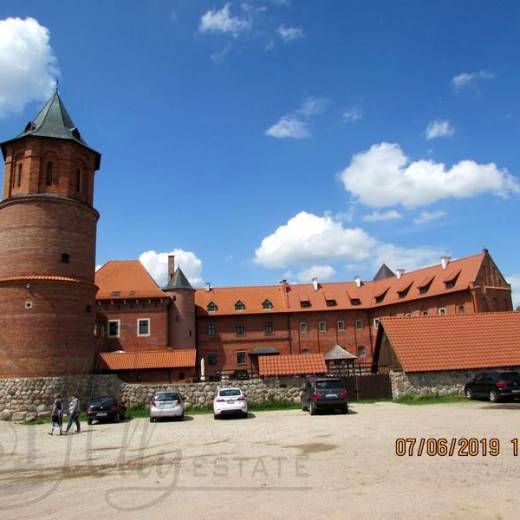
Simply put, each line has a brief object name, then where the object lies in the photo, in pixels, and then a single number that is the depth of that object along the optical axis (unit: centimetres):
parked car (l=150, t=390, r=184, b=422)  2270
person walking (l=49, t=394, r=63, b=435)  2000
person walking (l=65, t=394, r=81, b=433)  2027
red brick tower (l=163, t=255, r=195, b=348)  4662
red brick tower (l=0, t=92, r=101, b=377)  2839
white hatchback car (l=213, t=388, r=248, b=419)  2280
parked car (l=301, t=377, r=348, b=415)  2175
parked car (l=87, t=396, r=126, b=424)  2352
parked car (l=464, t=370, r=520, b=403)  2189
